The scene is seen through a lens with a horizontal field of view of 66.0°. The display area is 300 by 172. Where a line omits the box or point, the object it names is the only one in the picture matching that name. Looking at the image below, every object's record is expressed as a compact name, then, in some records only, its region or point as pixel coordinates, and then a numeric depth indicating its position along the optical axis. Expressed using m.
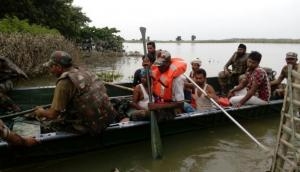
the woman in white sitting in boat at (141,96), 3.89
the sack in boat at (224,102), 4.61
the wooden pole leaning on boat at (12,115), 3.36
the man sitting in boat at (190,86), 4.47
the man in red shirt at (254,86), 4.25
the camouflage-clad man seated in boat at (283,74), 4.81
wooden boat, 3.08
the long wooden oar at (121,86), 4.69
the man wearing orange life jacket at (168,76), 3.54
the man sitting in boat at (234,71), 5.48
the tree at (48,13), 12.38
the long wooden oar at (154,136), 3.52
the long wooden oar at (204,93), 3.92
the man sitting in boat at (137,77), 4.65
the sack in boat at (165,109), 3.49
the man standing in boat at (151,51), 5.01
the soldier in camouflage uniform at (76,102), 2.94
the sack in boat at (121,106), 4.14
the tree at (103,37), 16.75
